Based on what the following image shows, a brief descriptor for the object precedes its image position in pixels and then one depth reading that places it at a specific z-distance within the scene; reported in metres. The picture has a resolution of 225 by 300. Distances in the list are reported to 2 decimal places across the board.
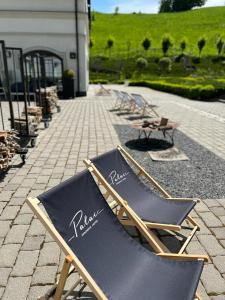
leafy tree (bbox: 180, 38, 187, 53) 66.64
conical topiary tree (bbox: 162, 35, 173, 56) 63.12
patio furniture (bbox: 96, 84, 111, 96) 22.89
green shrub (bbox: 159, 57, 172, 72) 54.44
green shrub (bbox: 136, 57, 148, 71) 54.19
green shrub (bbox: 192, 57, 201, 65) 60.94
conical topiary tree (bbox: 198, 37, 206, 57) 63.62
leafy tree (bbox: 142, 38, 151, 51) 65.38
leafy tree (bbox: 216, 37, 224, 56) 62.38
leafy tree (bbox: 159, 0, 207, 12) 133.25
